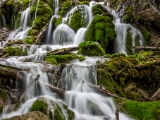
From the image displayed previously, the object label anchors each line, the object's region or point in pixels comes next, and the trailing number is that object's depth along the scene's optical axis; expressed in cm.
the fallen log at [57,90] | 660
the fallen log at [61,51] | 1004
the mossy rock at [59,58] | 902
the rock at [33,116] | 485
